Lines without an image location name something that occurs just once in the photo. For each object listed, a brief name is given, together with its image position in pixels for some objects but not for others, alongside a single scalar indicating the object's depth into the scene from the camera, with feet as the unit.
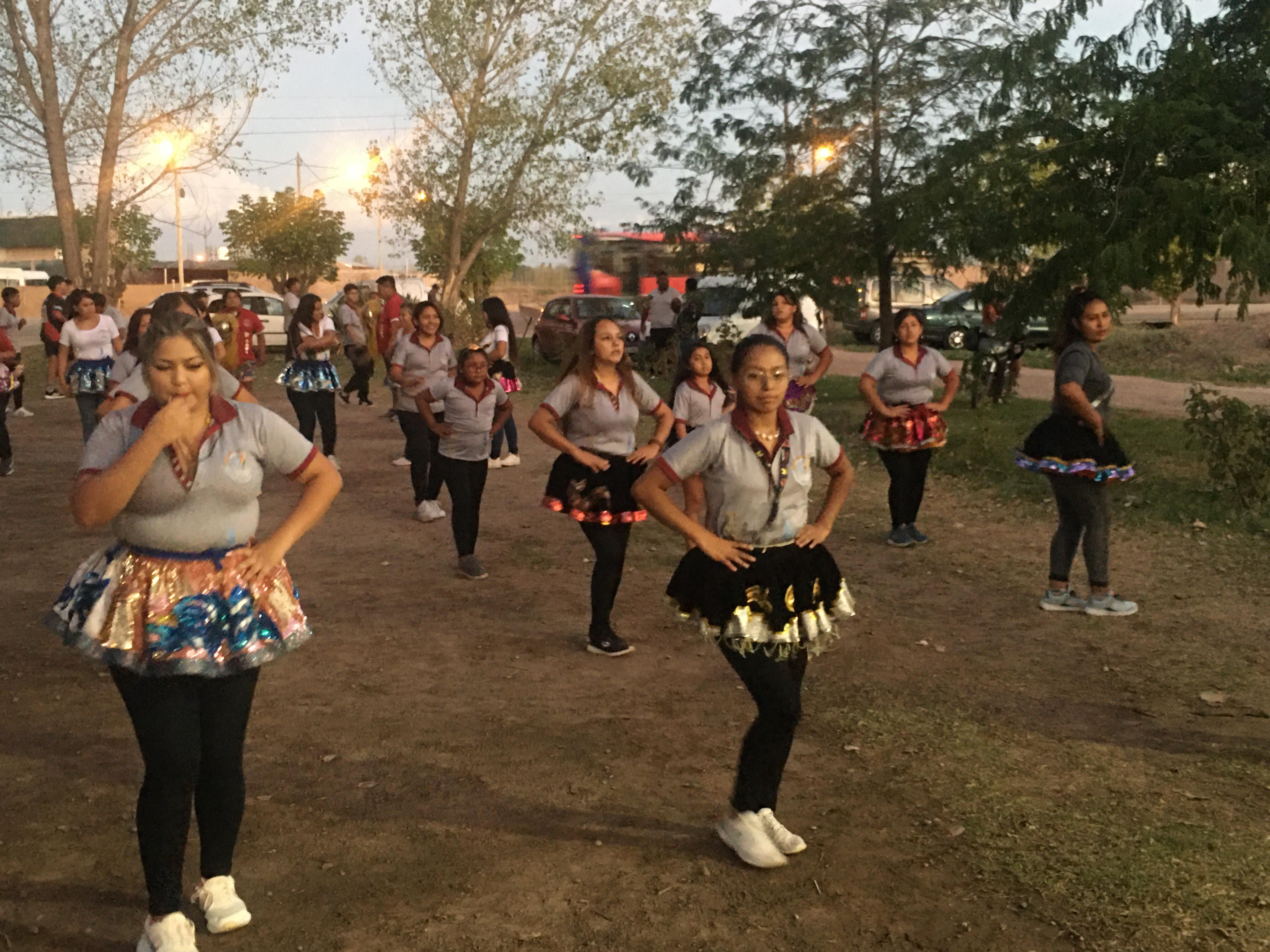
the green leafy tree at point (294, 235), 221.66
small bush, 35.42
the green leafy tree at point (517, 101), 95.71
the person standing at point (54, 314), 64.49
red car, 92.32
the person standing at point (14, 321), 54.85
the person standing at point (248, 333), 51.78
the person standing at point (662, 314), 80.69
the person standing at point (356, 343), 62.64
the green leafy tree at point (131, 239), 221.25
